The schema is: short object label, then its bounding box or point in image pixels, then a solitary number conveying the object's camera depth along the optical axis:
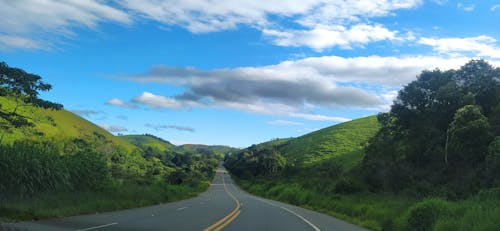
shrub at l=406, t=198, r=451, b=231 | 16.91
